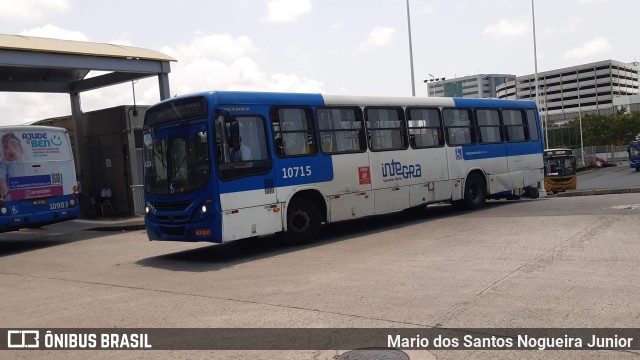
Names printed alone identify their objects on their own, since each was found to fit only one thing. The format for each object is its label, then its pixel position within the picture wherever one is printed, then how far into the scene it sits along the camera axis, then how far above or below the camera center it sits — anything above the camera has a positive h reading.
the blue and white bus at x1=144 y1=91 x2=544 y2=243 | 11.11 +0.03
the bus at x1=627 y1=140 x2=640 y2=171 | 55.03 -1.59
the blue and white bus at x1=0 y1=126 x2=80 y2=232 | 15.55 +0.16
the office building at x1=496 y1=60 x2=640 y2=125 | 168.75 +15.83
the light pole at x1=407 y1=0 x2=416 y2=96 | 32.16 +5.29
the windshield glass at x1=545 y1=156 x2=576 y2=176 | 38.31 -1.51
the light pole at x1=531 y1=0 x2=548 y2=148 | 50.49 +7.65
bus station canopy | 17.53 +3.82
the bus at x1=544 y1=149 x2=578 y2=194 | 38.12 -1.90
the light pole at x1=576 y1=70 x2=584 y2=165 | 75.56 -1.66
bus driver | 11.10 +0.31
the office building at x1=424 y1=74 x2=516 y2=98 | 182.75 +20.28
